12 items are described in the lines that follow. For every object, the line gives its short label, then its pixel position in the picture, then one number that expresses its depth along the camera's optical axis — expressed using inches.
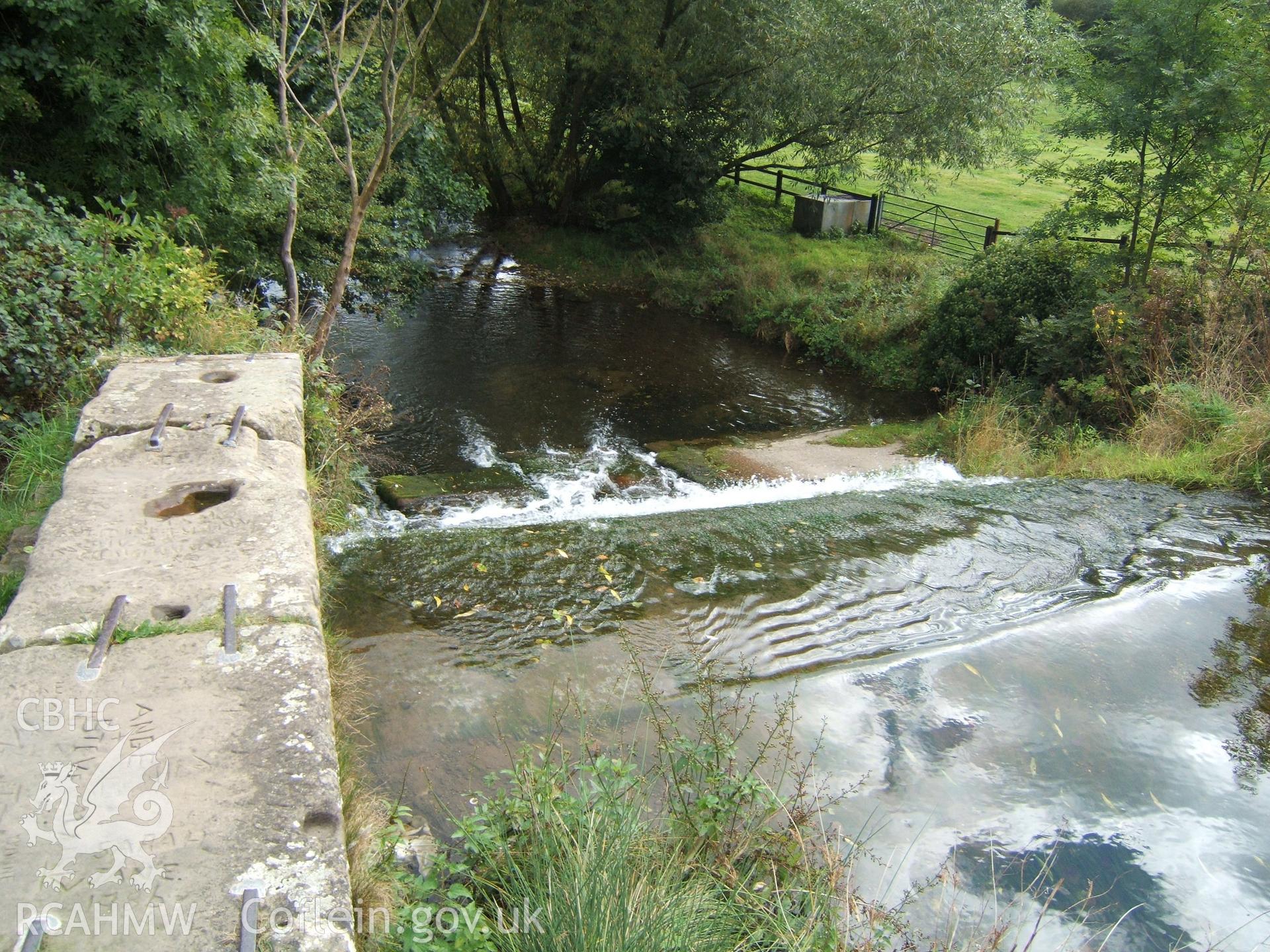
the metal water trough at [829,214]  741.9
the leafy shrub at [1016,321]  419.8
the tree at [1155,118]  372.8
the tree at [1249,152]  360.8
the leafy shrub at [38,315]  206.5
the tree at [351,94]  303.1
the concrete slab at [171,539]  124.9
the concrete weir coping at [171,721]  84.5
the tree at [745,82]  577.6
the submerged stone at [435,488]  301.9
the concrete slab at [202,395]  183.6
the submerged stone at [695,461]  362.9
